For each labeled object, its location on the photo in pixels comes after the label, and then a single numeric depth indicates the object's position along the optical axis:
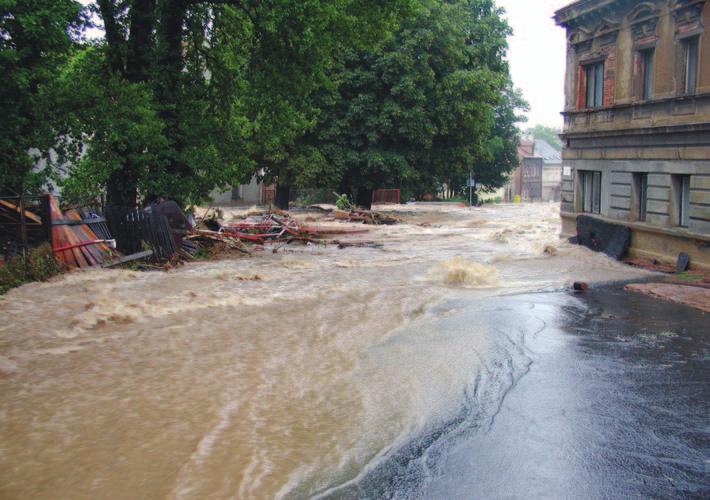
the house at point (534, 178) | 90.56
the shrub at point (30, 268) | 12.18
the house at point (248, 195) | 49.04
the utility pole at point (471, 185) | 51.66
